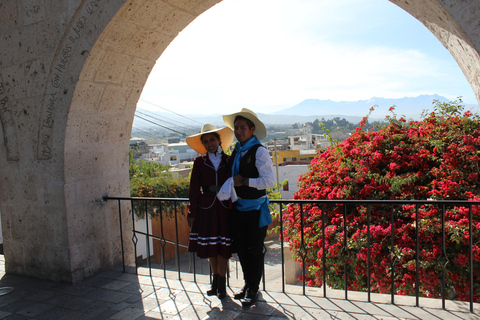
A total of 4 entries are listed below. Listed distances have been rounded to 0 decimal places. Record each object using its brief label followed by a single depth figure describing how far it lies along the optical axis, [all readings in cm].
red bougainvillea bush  339
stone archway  322
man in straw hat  261
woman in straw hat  279
